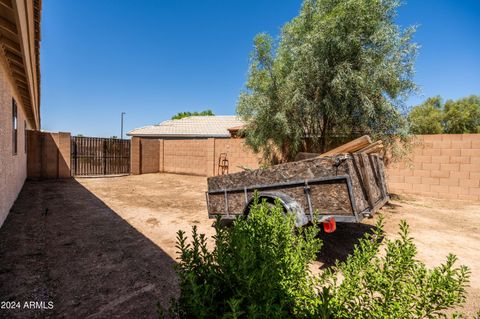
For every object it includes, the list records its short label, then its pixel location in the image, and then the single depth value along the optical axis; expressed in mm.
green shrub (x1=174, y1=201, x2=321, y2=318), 1513
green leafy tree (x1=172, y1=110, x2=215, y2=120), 56406
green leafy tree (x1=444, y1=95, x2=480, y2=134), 28344
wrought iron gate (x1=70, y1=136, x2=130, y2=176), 14211
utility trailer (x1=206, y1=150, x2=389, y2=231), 3494
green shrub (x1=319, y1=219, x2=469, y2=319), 1481
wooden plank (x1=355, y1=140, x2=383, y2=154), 4334
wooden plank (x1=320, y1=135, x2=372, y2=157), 3959
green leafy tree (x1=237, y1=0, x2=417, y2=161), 7992
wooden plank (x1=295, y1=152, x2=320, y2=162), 6056
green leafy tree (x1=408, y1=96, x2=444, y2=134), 29002
